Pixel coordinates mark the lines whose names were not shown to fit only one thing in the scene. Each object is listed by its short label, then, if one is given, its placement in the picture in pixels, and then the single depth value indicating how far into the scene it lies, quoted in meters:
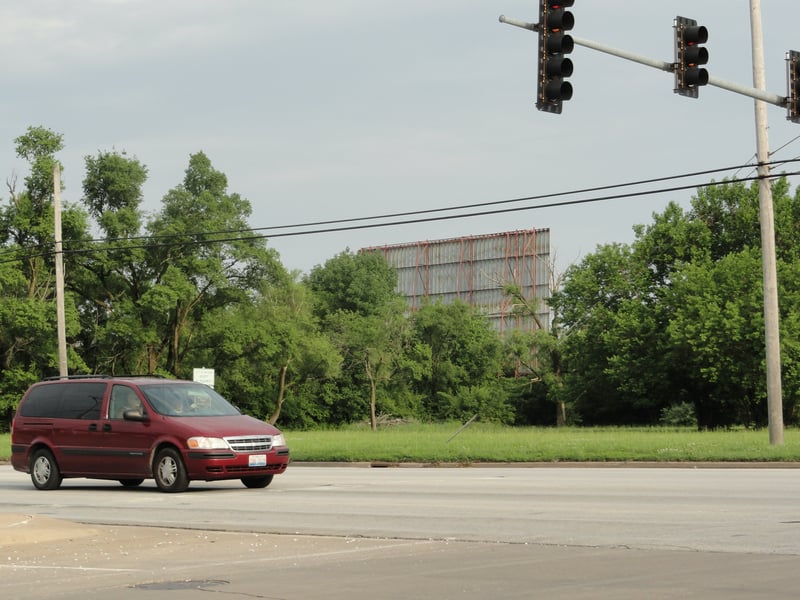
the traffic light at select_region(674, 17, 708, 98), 16.92
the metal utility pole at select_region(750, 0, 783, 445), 28.61
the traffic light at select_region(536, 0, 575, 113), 15.94
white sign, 33.97
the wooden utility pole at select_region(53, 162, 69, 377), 39.03
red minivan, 19.47
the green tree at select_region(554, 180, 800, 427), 56.50
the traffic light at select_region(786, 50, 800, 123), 18.12
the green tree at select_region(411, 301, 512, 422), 93.62
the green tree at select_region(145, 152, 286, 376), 66.31
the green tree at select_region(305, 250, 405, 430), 87.56
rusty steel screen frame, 104.62
